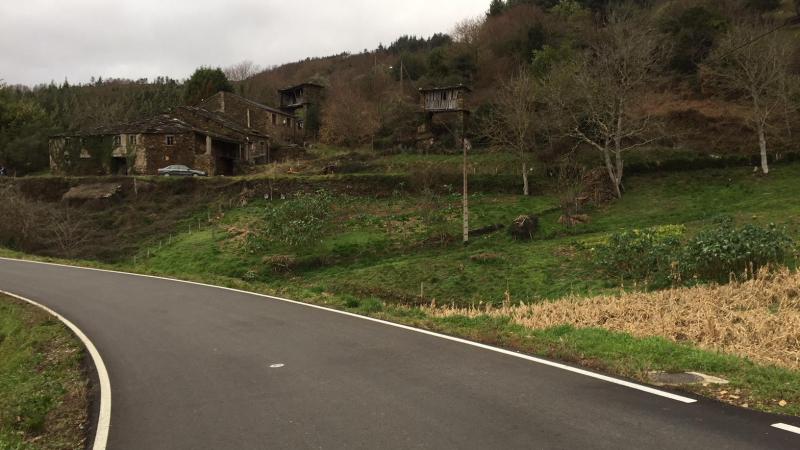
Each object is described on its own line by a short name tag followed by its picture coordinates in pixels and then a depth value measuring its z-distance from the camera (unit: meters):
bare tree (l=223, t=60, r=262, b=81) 111.89
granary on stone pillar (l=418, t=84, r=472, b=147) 56.50
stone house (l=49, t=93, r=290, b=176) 49.94
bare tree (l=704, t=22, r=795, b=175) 35.81
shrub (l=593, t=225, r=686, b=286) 19.82
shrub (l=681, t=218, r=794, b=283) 16.62
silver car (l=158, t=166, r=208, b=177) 47.88
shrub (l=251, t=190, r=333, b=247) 31.81
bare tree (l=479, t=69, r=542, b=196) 39.44
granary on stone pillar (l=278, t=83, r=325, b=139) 67.75
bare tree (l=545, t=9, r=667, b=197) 37.12
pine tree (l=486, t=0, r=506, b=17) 77.82
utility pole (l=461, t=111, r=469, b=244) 30.94
